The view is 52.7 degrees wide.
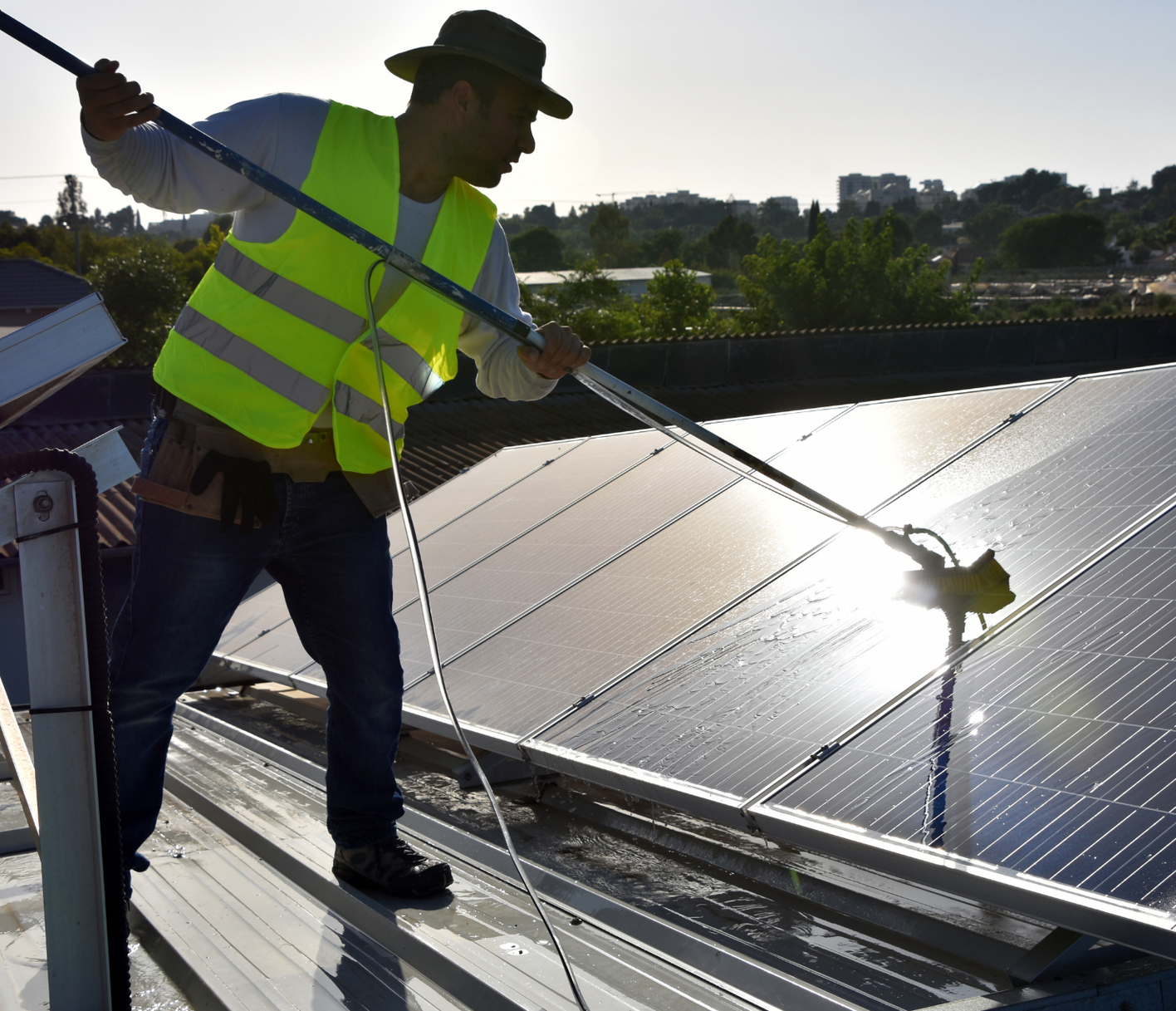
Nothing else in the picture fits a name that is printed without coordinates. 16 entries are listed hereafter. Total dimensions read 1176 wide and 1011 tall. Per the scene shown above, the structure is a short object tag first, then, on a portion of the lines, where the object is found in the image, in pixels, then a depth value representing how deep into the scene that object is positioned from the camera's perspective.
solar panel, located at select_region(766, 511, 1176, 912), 1.97
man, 2.71
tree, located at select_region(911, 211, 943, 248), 181.50
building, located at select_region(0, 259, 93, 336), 43.84
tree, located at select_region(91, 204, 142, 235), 187.88
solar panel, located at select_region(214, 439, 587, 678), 5.06
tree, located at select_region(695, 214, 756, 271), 145.25
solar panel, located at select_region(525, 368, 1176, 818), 2.72
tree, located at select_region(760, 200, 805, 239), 194.00
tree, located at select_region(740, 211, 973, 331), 62.50
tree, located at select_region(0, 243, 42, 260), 74.13
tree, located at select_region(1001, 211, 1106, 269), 123.88
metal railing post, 1.82
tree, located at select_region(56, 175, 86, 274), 96.00
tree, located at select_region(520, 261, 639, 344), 62.31
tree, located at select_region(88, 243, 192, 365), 53.62
